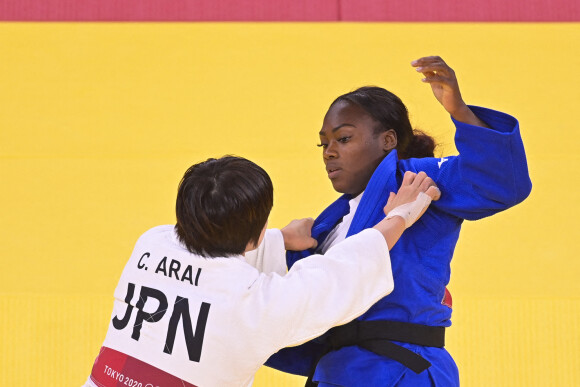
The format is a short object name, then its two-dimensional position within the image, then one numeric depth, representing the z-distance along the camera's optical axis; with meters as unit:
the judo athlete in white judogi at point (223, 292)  7.44
